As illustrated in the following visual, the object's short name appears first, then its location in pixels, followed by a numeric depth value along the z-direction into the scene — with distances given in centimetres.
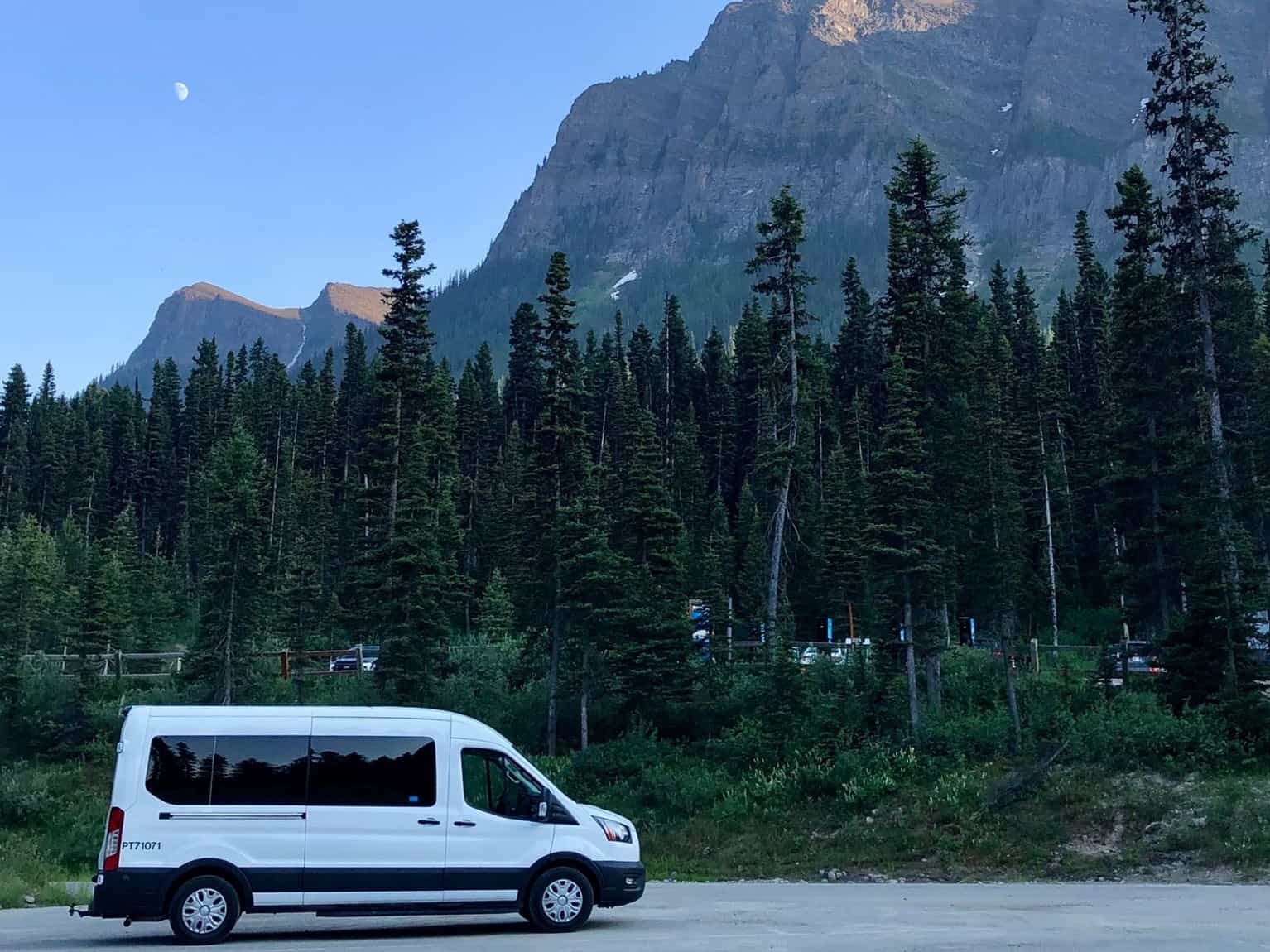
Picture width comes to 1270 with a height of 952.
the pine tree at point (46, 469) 9925
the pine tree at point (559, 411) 4088
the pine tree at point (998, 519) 3089
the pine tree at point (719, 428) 8644
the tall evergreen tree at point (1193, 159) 2944
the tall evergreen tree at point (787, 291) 3766
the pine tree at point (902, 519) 3091
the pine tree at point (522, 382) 9388
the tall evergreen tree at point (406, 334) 4606
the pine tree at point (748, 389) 8309
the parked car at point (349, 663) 4638
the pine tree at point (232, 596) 4066
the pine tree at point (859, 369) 7794
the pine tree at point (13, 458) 9894
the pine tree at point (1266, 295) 7162
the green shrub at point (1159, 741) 2458
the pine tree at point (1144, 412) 3656
